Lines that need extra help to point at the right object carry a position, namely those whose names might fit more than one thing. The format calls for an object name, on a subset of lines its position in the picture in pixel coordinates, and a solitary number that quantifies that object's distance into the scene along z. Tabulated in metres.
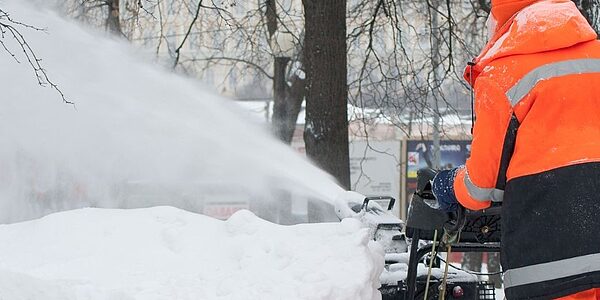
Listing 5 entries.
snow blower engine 6.59
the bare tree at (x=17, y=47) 14.05
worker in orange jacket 4.96
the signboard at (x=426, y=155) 32.00
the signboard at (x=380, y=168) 32.19
